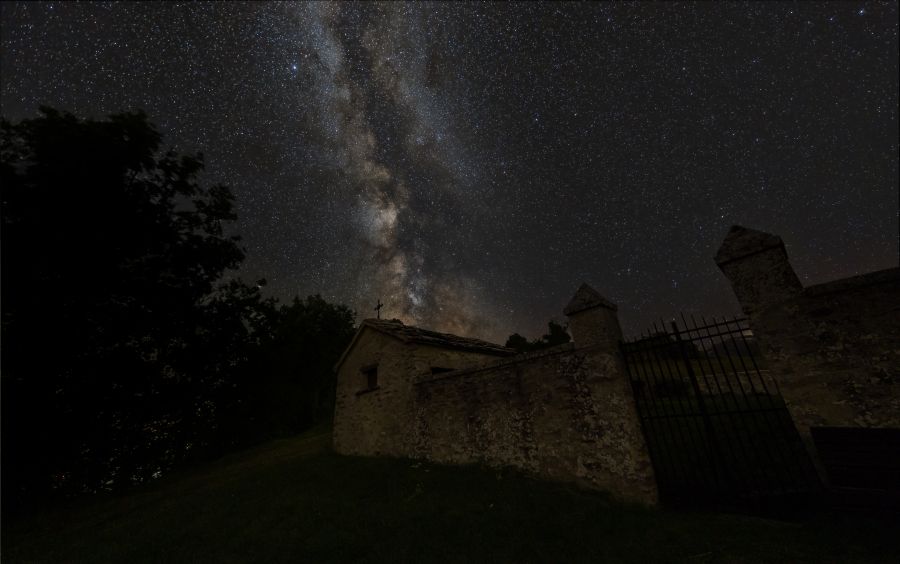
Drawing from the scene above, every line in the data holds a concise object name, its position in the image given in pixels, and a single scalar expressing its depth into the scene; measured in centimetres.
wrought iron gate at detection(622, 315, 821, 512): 518
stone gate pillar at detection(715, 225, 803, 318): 560
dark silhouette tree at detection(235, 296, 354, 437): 1795
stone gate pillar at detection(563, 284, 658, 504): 598
